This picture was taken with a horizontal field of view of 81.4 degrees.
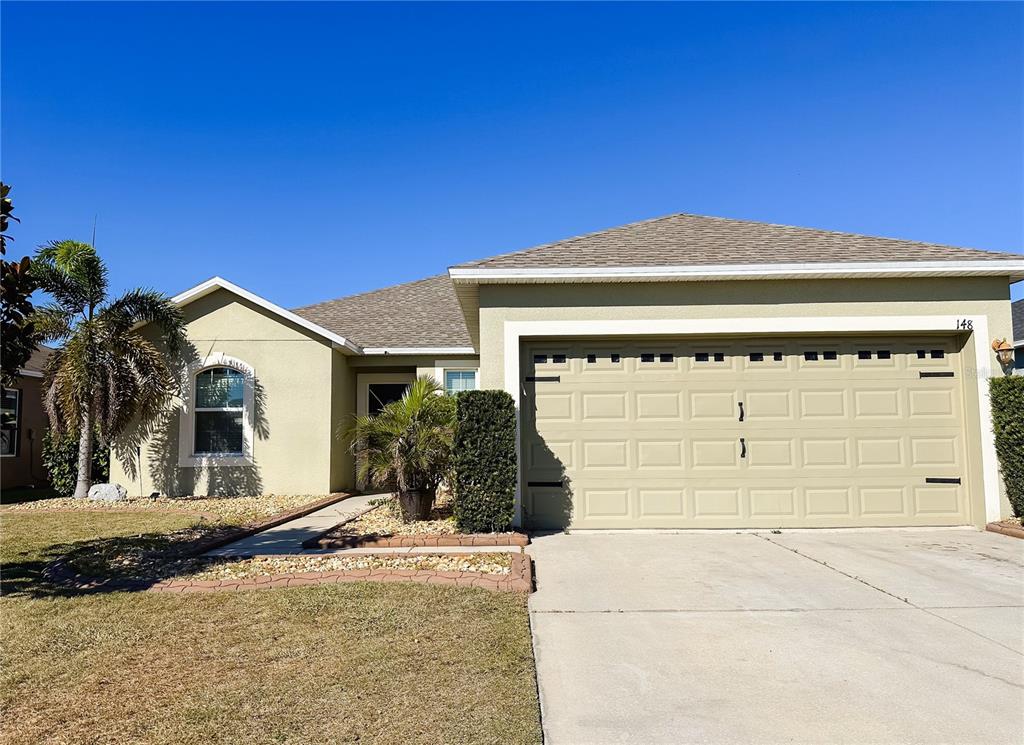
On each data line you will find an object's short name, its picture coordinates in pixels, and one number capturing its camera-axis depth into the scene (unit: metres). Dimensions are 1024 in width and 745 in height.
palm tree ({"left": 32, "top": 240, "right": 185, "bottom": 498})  11.05
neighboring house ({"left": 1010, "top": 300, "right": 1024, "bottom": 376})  15.58
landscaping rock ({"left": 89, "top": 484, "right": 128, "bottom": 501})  11.58
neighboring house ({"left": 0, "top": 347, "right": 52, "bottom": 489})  14.68
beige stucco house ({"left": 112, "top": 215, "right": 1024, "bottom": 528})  8.17
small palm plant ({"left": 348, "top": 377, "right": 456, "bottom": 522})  8.26
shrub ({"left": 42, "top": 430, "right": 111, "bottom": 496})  12.55
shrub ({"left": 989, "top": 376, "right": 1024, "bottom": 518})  7.59
